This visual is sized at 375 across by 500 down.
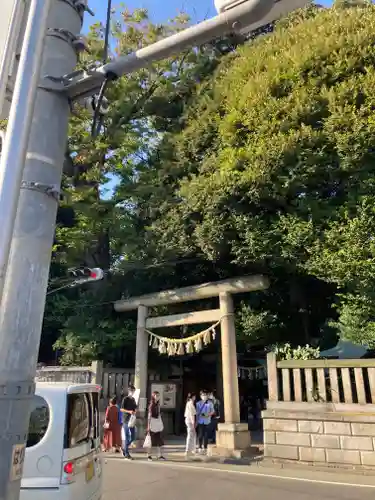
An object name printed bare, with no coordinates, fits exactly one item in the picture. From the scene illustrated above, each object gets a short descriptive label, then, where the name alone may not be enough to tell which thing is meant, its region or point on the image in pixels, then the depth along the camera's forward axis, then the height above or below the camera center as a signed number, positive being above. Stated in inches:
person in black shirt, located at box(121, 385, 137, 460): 446.3 -20.8
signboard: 600.1 +6.3
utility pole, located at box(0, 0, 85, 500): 79.7 +30.7
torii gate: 443.5 +89.5
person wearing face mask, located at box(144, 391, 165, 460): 439.8 -31.1
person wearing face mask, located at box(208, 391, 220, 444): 481.1 -21.6
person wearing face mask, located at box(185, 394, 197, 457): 455.5 -30.7
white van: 163.8 -19.6
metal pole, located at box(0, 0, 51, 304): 80.9 +53.8
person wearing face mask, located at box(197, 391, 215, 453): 468.8 -21.8
